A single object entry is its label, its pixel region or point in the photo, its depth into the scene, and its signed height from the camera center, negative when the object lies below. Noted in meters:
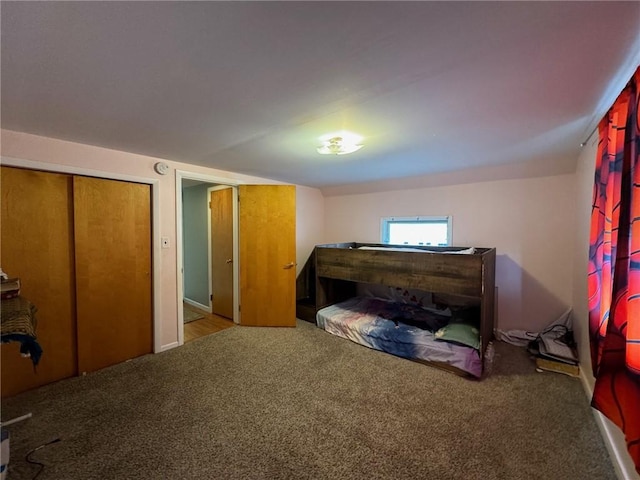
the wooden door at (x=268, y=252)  3.54 -0.27
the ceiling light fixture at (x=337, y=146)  2.11 +0.72
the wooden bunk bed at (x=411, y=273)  2.44 -0.45
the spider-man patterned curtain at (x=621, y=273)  1.03 -0.19
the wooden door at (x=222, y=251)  3.82 -0.29
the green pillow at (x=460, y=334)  2.49 -1.03
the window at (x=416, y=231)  3.64 +0.02
